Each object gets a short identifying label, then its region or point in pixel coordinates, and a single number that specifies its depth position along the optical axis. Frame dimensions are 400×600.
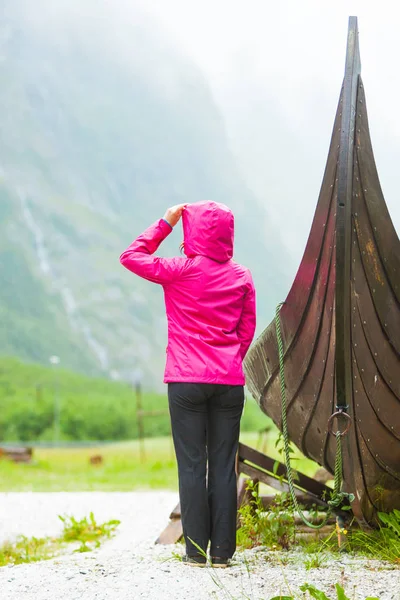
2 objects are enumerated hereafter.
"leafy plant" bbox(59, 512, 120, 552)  6.62
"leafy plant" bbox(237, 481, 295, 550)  4.78
